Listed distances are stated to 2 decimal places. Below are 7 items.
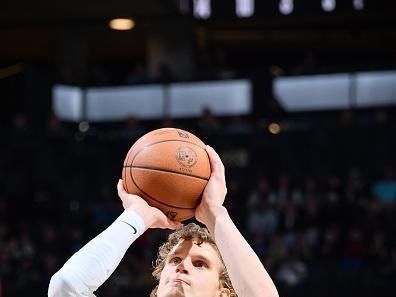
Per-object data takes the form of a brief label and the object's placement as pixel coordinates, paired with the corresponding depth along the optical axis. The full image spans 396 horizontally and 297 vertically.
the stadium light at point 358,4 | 19.56
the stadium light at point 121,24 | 19.25
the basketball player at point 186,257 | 3.23
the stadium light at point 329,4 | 19.58
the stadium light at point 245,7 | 19.55
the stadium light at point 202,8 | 19.25
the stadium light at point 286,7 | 19.50
